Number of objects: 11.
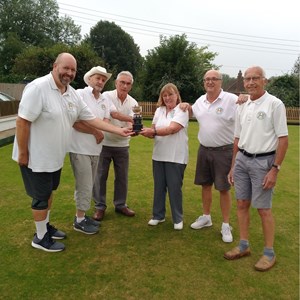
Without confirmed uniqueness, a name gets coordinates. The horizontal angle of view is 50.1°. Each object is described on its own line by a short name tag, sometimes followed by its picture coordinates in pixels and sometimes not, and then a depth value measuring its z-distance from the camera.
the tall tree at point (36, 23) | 45.53
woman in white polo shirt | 3.75
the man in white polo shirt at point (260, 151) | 2.91
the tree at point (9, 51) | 40.50
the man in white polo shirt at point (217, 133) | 3.59
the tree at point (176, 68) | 23.66
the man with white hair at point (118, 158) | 4.19
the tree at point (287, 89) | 23.89
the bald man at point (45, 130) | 2.96
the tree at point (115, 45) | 42.44
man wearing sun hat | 3.66
